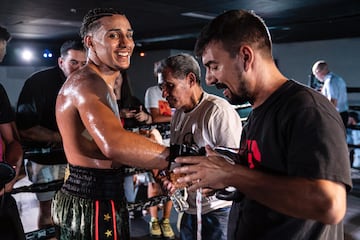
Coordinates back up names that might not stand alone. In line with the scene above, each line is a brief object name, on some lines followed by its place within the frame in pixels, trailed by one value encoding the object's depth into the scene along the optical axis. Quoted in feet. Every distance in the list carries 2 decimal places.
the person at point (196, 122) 6.23
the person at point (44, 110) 9.55
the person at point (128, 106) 10.35
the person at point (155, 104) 13.30
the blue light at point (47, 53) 38.45
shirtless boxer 4.93
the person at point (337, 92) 18.98
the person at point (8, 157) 5.97
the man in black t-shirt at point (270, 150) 2.97
